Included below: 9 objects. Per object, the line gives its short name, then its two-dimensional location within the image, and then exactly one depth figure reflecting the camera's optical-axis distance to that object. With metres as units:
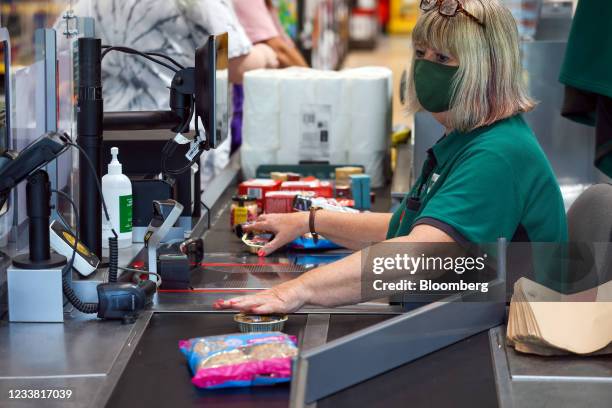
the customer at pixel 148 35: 4.21
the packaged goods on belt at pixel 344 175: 3.98
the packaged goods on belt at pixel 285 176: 3.88
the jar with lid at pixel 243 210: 3.43
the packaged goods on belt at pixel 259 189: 3.55
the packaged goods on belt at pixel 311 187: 3.65
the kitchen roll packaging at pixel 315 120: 4.32
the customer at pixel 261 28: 5.23
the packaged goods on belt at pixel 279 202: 3.40
